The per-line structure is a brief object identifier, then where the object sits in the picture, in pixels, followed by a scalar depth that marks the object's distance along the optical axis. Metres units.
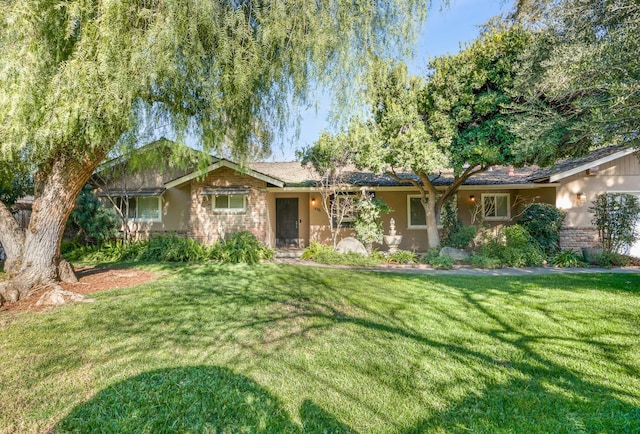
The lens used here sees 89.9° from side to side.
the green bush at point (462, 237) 12.32
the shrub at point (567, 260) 10.28
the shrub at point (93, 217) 12.32
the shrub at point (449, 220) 13.29
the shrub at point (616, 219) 10.72
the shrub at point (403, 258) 11.26
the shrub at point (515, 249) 10.34
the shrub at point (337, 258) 10.92
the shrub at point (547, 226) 11.50
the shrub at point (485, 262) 10.14
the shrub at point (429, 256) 11.00
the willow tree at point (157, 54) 4.42
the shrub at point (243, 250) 11.38
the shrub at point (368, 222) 12.48
